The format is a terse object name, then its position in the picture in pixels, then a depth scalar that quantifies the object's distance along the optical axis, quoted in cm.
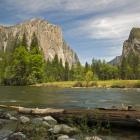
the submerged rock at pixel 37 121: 859
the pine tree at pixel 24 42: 6879
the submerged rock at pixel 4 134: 741
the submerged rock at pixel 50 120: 880
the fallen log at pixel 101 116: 813
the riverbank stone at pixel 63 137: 701
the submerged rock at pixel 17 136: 683
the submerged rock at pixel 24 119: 888
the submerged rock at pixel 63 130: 786
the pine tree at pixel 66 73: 8361
